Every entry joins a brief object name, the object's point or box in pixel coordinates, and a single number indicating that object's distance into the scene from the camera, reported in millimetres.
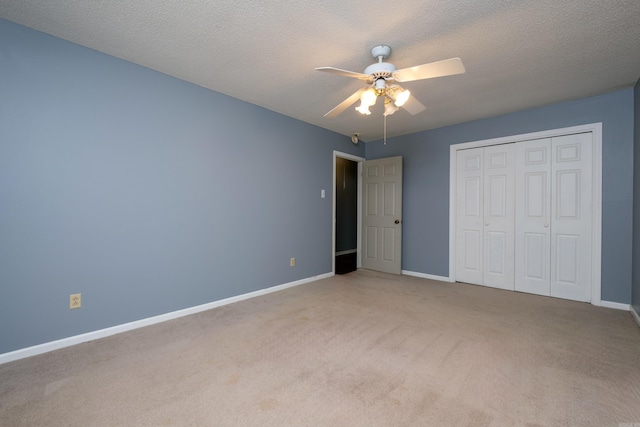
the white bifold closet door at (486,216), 3840
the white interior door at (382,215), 4750
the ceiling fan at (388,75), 1850
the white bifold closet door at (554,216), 3312
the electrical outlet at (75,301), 2242
